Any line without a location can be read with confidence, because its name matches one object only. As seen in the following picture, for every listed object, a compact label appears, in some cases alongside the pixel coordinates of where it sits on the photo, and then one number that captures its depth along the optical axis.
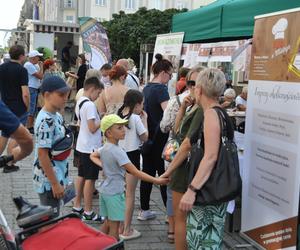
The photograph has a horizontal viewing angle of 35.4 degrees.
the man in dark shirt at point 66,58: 19.87
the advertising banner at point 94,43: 11.41
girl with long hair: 4.75
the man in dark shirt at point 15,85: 8.03
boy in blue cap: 3.58
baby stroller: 2.24
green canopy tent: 5.77
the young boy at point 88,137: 5.21
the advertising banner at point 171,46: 9.20
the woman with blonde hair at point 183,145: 3.65
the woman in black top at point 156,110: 5.33
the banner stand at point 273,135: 3.68
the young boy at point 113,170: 4.02
